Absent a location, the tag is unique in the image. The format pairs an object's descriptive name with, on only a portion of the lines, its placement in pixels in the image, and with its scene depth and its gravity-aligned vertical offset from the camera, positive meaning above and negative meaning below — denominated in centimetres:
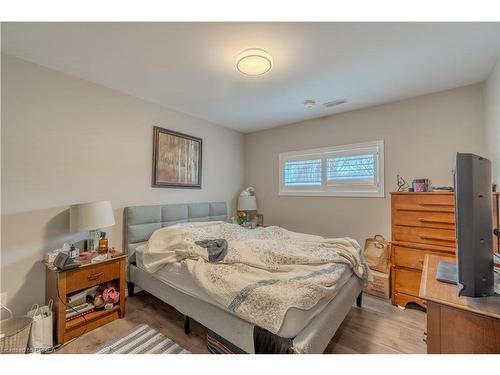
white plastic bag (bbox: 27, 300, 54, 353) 166 -113
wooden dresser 216 -46
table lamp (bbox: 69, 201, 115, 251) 197 -25
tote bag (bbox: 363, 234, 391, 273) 270 -82
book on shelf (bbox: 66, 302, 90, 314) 191 -108
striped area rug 167 -126
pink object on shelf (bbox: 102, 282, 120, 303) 210 -103
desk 91 -59
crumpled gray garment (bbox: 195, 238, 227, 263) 197 -56
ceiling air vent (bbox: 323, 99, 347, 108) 282 +120
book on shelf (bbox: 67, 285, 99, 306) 195 -100
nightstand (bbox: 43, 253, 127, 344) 179 -87
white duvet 136 -64
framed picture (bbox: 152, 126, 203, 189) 295 +46
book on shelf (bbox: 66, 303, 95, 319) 190 -110
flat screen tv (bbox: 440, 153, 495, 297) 102 -19
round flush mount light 180 +113
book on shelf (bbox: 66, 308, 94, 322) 188 -113
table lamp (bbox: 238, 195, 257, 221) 390 -23
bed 132 -88
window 302 +32
